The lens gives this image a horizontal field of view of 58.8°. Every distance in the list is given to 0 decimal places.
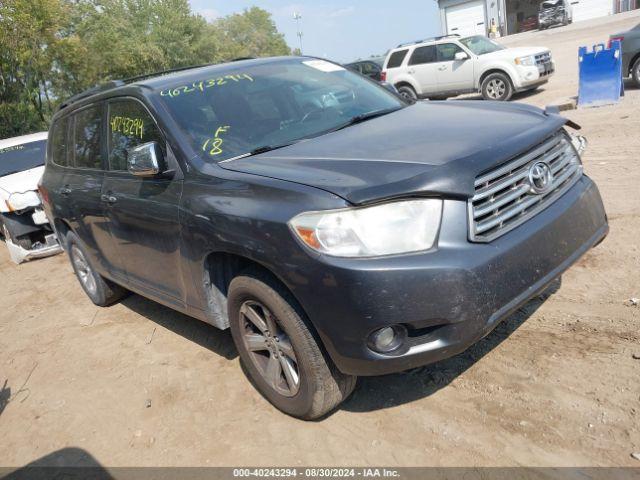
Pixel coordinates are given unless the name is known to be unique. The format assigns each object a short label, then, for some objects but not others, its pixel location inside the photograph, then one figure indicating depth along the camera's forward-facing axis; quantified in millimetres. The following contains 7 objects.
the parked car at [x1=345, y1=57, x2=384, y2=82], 19778
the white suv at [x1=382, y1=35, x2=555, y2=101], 13273
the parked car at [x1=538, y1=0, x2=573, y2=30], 41250
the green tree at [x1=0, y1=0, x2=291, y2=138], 18672
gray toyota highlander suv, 2486
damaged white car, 7609
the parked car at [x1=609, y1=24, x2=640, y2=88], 10953
